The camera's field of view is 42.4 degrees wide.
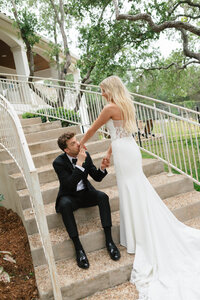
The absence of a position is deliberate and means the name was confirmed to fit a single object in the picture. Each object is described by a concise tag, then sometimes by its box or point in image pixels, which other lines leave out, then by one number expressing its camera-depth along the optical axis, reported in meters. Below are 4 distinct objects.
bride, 2.80
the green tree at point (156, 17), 7.10
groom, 2.89
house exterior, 10.40
